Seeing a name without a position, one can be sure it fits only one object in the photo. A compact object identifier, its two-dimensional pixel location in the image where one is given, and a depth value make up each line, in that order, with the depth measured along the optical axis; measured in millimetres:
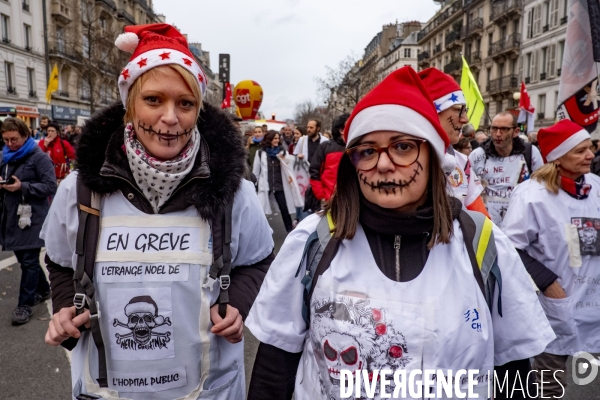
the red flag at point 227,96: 19544
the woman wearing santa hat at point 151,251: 1835
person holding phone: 4797
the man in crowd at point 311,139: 9050
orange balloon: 16375
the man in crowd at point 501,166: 5188
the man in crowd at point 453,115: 3012
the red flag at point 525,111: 12156
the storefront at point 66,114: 34175
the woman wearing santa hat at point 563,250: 3023
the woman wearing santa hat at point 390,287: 1446
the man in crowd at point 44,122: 11514
